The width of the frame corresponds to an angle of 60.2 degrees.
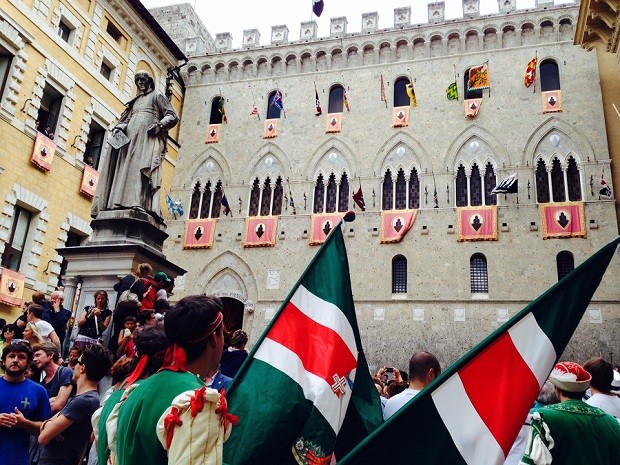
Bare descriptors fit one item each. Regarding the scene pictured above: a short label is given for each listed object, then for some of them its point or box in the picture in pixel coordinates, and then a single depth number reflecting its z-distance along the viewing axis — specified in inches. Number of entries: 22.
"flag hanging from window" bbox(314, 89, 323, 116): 825.7
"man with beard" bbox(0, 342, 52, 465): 148.9
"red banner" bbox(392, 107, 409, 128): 788.0
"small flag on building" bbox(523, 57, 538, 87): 743.1
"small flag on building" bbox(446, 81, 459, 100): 760.3
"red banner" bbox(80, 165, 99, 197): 676.1
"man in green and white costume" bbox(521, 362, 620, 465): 105.8
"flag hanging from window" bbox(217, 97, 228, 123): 883.4
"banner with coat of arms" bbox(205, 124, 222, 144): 877.2
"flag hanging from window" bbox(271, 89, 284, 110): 832.3
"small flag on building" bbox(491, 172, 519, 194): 689.0
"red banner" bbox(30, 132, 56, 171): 604.8
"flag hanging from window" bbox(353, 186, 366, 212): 743.1
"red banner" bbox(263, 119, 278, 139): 848.9
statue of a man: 290.7
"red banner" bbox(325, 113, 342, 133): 816.9
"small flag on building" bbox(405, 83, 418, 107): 774.5
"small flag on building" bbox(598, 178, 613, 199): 673.6
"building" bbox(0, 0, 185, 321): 584.1
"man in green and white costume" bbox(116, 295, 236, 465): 66.4
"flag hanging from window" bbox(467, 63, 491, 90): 764.0
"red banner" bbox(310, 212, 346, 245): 757.3
